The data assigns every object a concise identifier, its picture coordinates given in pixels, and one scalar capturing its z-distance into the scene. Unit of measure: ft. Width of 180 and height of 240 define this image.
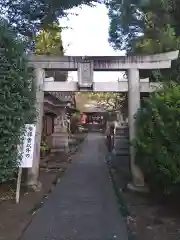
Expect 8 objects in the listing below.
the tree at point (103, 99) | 72.86
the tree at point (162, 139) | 11.54
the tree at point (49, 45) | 36.81
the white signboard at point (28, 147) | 13.75
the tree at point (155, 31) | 17.82
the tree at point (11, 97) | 10.73
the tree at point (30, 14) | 17.25
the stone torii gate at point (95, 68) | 16.89
